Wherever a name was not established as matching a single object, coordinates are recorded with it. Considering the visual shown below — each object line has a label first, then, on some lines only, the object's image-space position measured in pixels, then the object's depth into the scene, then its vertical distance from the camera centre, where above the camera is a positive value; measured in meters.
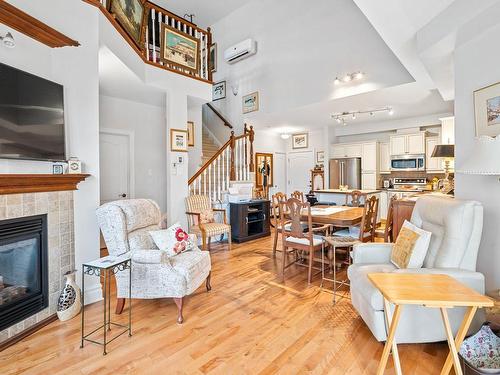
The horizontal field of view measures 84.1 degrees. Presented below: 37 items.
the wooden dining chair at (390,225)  3.65 -0.58
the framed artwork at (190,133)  5.99 +1.13
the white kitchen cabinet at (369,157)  7.13 +0.68
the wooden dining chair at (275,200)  3.79 -0.22
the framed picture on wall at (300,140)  8.50 +1.35
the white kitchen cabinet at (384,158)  7.22 +0.65
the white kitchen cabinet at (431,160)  6.29 +0.50
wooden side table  1.35 -0.58
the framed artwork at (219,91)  7.59 +2.62
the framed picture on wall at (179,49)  4.38 +2.27
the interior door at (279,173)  8.56 +0.35
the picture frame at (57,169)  2.50 +0.17
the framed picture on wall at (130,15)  3.36 +2.23
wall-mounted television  2.11 +0.58
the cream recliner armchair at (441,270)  1.93 -0.63
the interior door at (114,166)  4.90 +0.37
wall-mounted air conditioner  6.67 +3.30
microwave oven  6.44 +0.47
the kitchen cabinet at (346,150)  7.37 +0.90
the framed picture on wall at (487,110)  2.11 +0.57
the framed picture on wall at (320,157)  8.08 +0.79
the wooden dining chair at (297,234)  3.25 -0.61
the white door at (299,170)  8.46 +0.42
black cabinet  5.21 -0.70
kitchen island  5.96 -0.28
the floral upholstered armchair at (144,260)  2.42 -0.70
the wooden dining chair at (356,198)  4.73 -0.26
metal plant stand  2.05 -0.66
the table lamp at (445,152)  4.24 +0.46
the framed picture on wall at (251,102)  6.72 +2.03
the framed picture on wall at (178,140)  4.55 +0.76
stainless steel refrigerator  7.32 +0.29
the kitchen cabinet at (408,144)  6.39 +0.92
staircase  5.21 +0.33
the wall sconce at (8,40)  2.09 +1.12
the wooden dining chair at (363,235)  2.88 -0.61
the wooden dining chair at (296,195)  4.58 -0.18
